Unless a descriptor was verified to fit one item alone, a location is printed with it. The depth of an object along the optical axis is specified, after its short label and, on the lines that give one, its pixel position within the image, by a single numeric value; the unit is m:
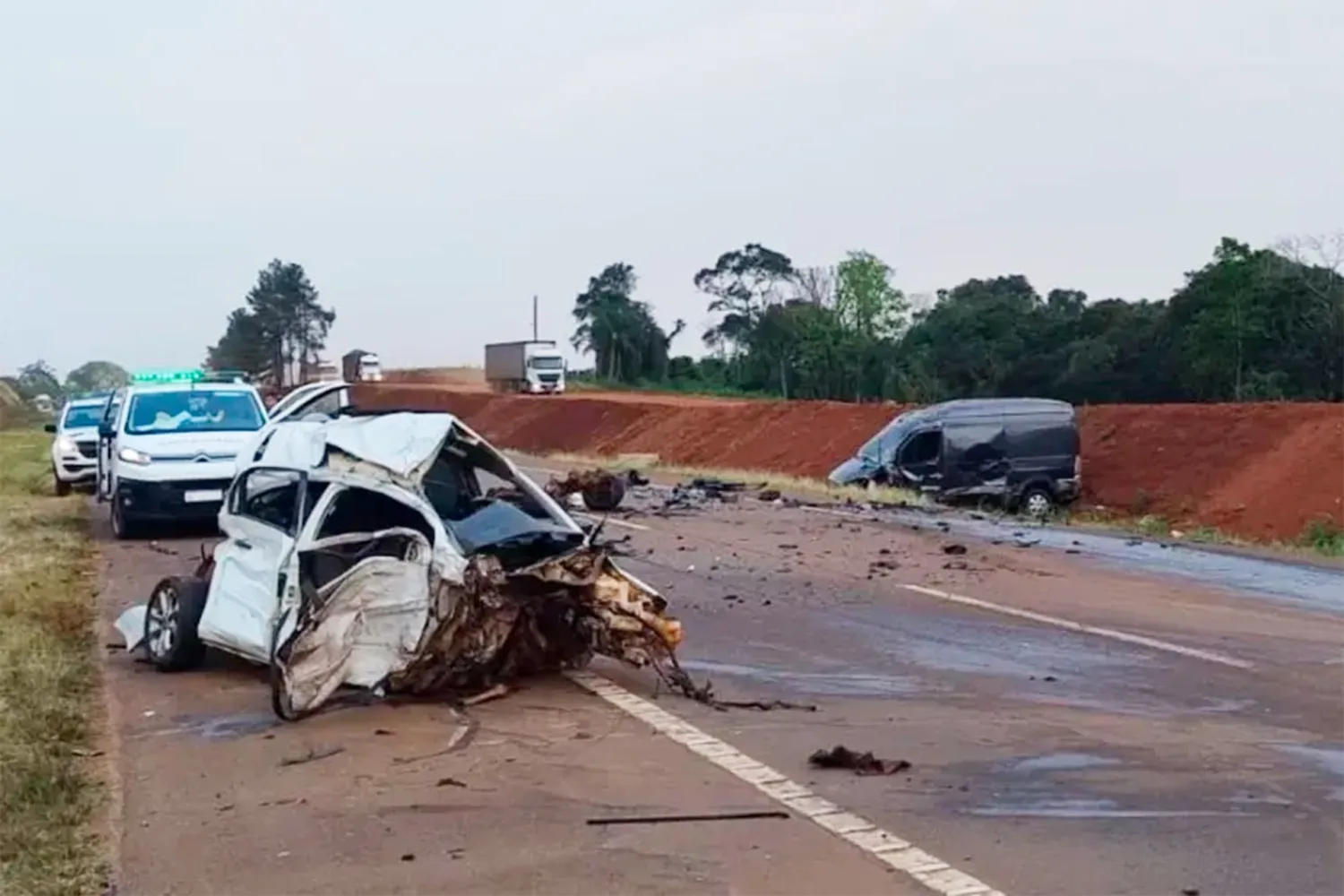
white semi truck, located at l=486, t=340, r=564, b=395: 76.44
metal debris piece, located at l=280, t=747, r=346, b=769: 8.27
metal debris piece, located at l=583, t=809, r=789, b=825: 6.93
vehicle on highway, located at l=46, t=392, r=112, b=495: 29.91
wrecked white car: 9.15
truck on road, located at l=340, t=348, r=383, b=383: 94.62
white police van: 20.09
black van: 29.41
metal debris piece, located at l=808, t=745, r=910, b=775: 7.79
